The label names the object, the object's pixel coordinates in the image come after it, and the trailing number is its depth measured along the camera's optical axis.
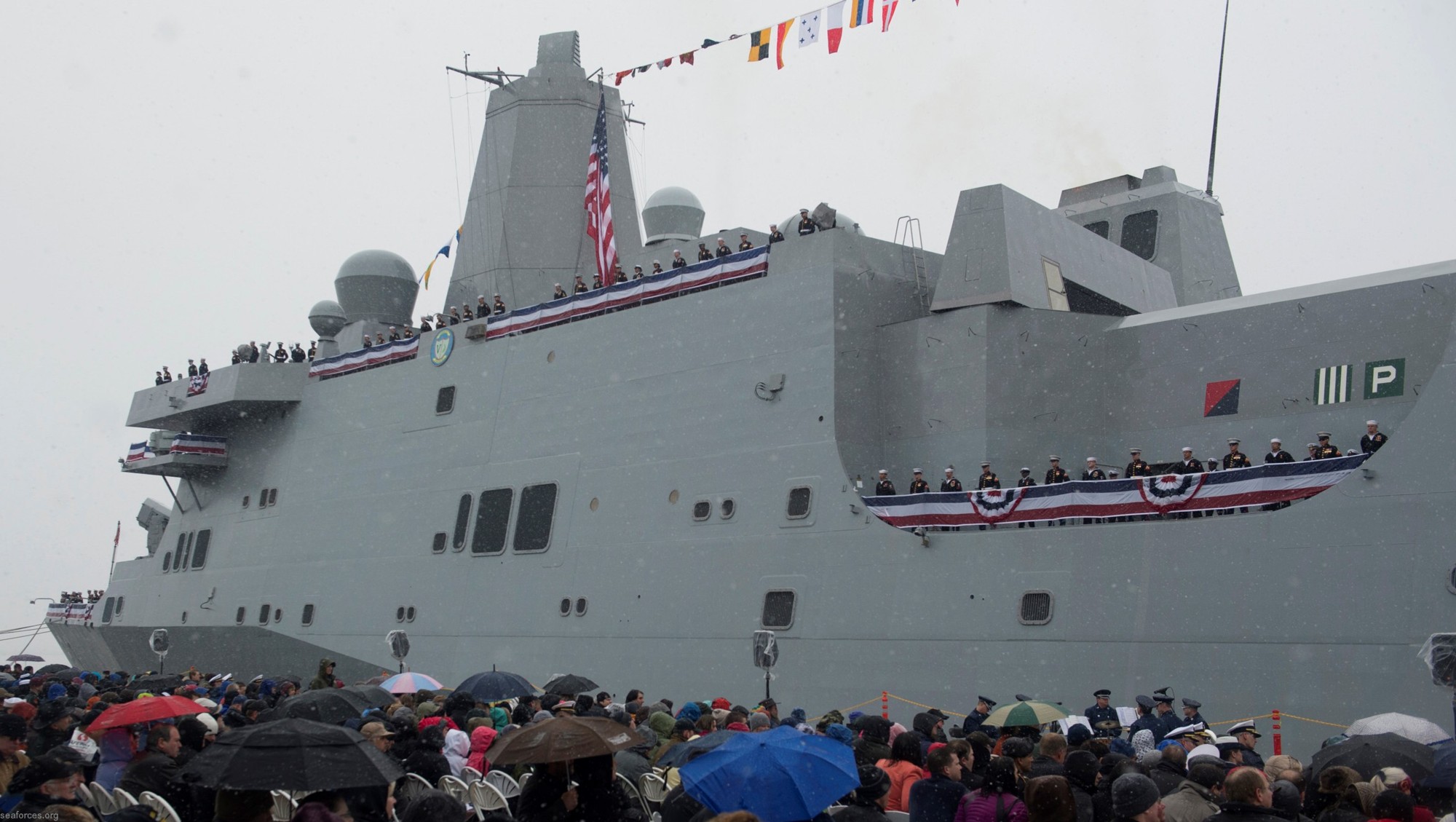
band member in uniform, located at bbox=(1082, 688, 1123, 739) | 11.56
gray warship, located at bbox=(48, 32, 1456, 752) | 12.55
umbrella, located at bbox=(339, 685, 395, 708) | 12.11
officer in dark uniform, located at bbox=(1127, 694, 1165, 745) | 10.50
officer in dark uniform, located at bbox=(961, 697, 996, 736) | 10.79
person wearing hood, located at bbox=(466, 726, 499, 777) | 8.92
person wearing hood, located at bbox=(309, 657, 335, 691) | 14.75
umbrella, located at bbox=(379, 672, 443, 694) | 13.25
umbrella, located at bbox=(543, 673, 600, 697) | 13.37
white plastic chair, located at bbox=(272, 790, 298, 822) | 7.57
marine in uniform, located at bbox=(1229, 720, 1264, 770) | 8.97
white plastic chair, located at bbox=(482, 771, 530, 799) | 8.43
